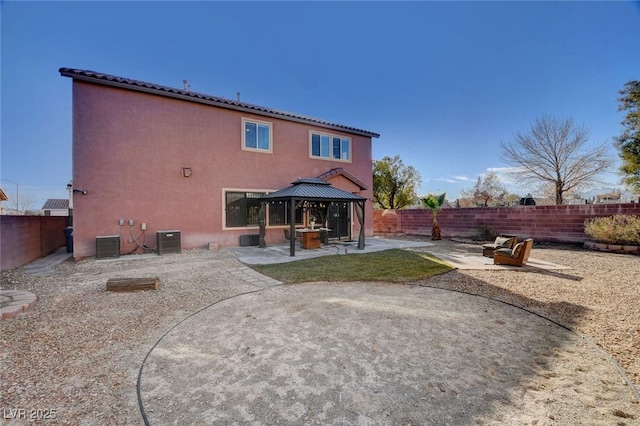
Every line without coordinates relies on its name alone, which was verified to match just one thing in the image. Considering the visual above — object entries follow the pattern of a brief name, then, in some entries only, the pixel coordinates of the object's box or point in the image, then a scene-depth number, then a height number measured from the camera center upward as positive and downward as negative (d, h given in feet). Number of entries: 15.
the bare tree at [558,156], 63.54 +13.67
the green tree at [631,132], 53.52 +15.63
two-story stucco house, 32.60 +7.82
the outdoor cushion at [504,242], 31.07 -3.46
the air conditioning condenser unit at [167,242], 34.22 -3.13
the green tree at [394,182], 86.79 +10.29
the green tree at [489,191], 109.19 +8.90
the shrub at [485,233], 48.37 -3.79
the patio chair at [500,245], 31.04 -3.76
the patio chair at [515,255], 27.61 -4.40
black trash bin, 38.85 -2.73
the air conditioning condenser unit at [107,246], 31.76 -3.30
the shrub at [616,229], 34.09 -2.48
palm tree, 52.49 +1.79
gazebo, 34.14 +2.46
